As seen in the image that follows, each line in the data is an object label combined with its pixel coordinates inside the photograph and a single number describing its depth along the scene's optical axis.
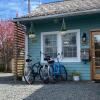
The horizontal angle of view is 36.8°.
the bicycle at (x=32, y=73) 6.51
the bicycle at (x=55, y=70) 6.67
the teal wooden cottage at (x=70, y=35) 6.94
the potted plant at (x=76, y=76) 6.96
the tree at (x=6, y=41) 13.10
